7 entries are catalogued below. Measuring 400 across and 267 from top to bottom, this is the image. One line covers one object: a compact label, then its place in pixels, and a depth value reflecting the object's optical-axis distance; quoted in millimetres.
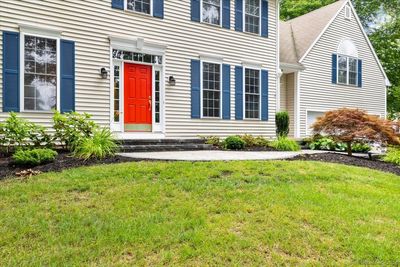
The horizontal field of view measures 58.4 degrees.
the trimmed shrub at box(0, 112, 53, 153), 7281
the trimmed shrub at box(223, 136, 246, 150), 10523
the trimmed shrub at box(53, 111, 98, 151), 7758
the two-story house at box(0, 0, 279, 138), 8352
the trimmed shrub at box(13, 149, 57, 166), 6379
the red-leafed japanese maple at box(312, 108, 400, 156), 9336
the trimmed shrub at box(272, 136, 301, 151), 10969
